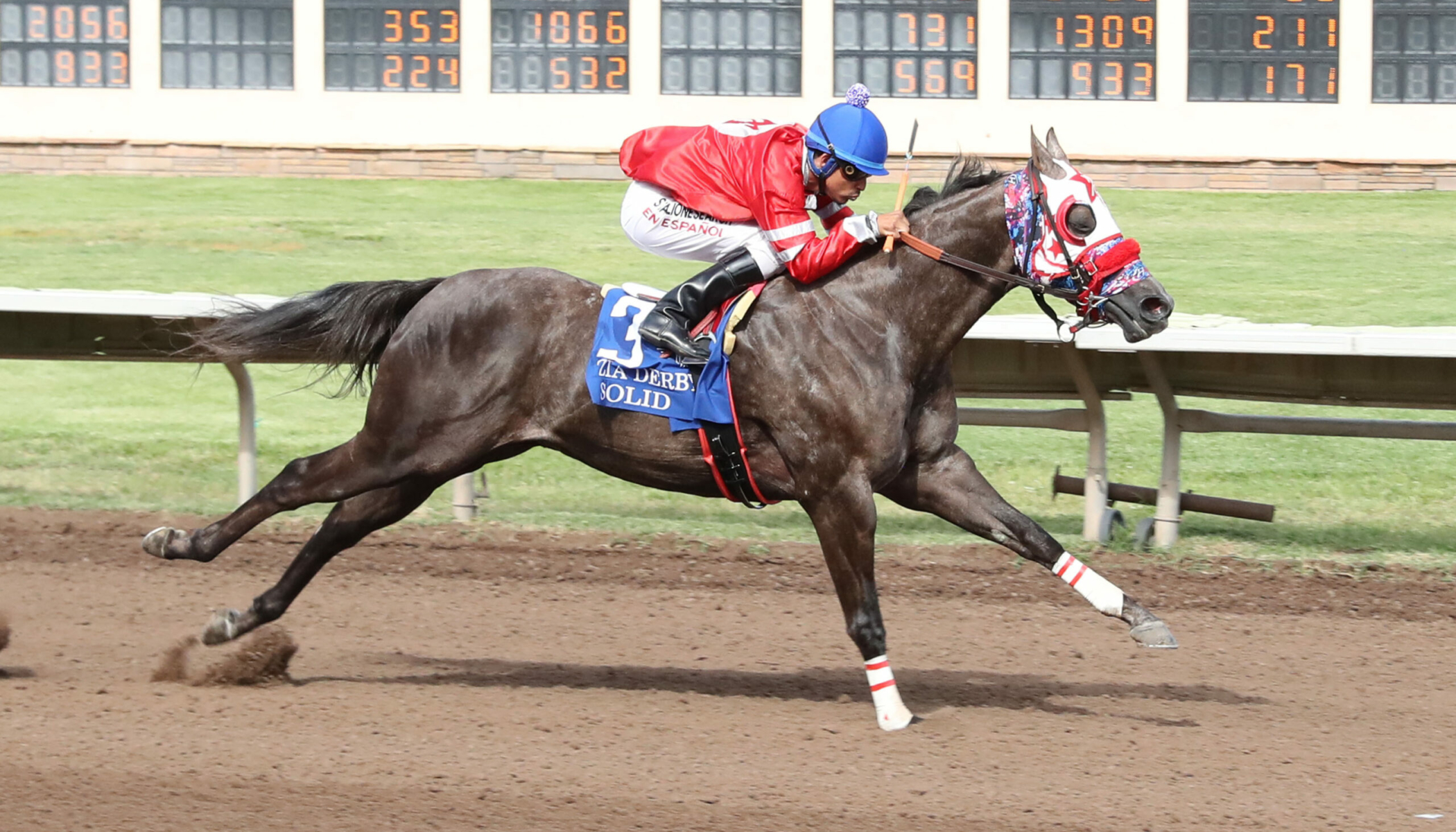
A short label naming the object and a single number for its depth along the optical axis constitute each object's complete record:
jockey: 10.01
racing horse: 9.95
